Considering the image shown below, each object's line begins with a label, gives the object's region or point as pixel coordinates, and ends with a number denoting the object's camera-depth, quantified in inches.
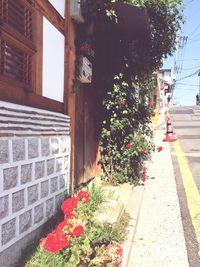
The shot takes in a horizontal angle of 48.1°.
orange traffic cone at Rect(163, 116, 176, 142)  370.6
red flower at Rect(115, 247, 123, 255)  79.9
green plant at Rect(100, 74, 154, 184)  176.1
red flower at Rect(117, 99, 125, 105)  173.1
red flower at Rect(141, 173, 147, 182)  185.3
